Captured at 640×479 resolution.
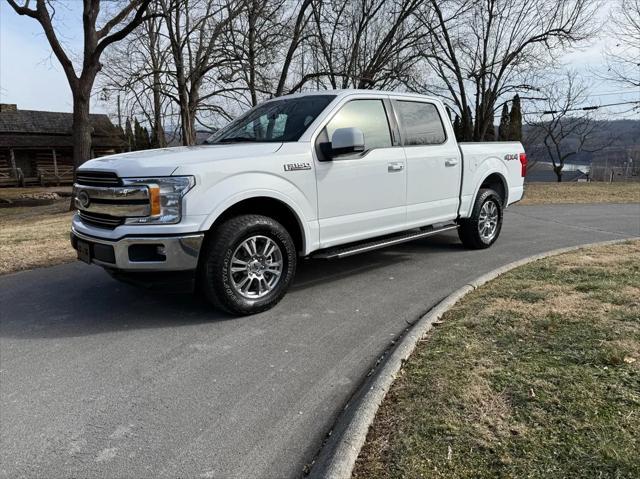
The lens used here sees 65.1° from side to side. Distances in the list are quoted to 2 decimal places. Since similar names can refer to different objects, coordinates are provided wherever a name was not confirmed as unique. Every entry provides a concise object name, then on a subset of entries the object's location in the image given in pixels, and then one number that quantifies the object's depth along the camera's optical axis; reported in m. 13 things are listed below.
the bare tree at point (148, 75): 19.02
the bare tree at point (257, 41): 18.06
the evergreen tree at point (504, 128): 30.74
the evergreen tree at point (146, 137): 47.46
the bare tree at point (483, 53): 20.17
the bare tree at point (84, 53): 15.52
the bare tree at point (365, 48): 19.69
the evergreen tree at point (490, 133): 25.40
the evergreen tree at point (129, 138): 40.47
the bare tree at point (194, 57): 18.33
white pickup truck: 4.07
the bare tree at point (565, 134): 38.16
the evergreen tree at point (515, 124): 32.49
